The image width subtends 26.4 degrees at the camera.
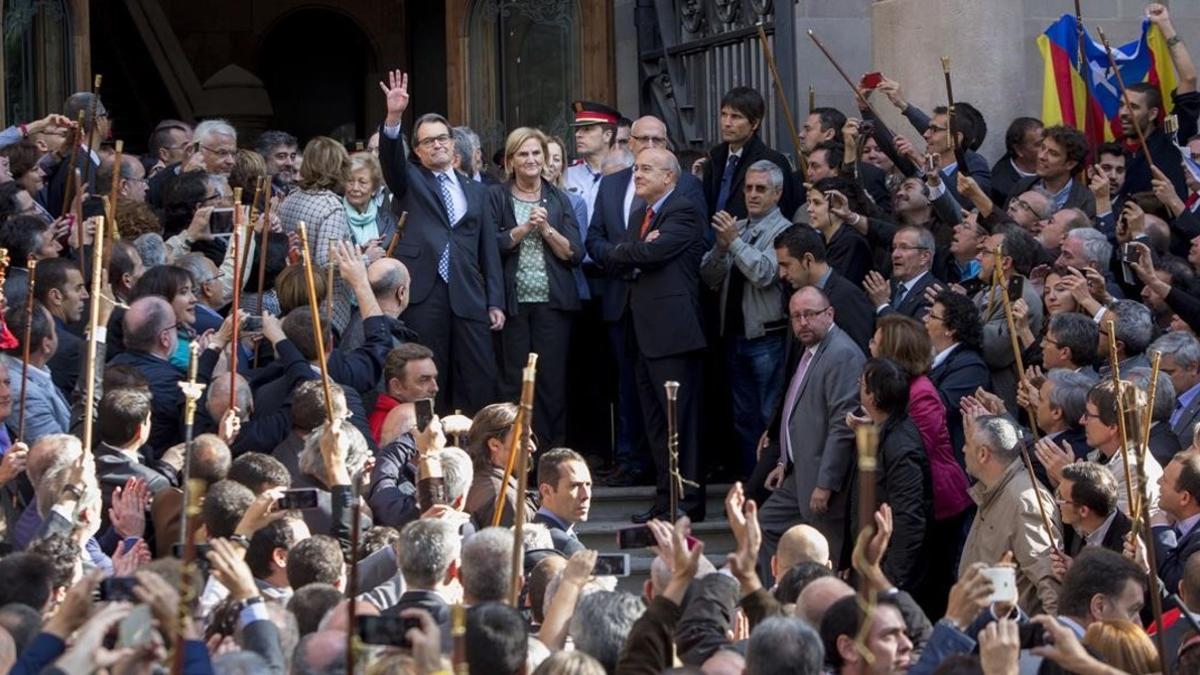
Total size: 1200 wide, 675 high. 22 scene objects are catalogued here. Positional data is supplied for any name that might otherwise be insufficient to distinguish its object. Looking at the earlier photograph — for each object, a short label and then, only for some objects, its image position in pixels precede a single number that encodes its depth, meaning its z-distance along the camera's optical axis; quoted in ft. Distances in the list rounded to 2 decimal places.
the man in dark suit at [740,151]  41.63
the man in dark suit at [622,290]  41.50
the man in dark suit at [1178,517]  29.32
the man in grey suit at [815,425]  35.60
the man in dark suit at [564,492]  31.17
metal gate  47.65
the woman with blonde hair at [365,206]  40.86
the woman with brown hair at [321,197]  40.32
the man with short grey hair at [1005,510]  31.89
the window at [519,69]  56.24
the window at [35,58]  53.88
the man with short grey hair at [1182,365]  34.76
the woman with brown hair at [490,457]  32.12
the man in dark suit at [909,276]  38.19
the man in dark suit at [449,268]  40.40
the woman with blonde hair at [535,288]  41.06
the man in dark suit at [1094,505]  30.04
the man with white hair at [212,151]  43.73
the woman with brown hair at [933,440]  35.12
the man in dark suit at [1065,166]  40.68
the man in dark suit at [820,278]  37.93
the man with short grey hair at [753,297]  39.65
